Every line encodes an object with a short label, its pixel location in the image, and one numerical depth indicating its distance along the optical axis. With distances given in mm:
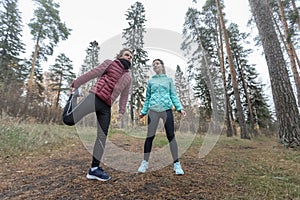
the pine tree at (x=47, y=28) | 13203
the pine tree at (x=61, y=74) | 24938
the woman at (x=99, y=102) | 2043
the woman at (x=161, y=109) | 2410
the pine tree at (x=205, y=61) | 9930
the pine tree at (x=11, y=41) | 13641
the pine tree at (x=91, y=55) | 19666
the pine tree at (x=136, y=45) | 7962
